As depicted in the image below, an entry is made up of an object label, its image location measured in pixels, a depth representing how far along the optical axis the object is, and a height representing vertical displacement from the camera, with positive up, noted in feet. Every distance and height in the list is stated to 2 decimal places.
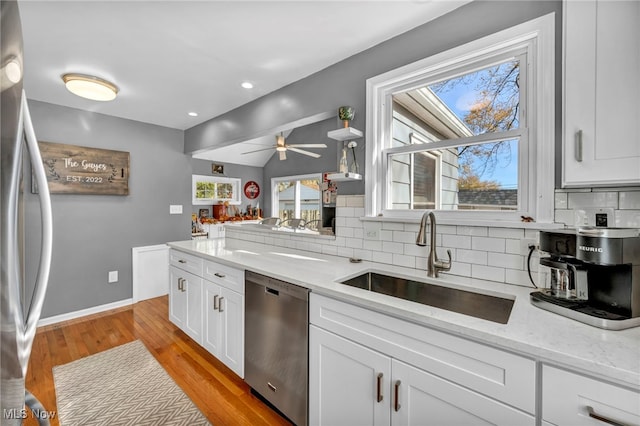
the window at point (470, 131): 4.44 +1.56
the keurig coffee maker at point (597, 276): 2.97 -0.76
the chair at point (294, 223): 8.63 -0.40
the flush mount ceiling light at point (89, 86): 7.71 +3.56
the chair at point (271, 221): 9.75 -0.39
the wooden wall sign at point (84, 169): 9.86 +1.57
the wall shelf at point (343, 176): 6.41 +0.81
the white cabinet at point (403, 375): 2.94 -2.09
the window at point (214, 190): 15.37 +1.19
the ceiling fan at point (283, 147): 9.94 +2.32
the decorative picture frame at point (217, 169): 15.92 +2.41
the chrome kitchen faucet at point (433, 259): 4.95 -0.90
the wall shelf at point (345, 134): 6.44 +1.83
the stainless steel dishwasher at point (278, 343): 4.97 -2.59
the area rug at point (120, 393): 5.62 -4.20
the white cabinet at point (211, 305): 6.34 -2.49
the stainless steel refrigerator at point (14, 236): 1.98 -0.21
